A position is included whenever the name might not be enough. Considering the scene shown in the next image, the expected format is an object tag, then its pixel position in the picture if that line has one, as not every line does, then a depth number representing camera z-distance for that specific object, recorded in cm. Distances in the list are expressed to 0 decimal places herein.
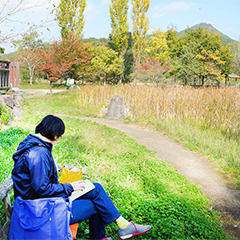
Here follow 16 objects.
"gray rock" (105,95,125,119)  1012
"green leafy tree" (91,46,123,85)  2610
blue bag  172
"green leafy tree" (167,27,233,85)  2584
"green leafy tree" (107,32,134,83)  3238
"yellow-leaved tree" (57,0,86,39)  2475
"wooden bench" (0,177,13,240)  194
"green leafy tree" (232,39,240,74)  4081
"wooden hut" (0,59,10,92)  718
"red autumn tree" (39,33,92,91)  1633
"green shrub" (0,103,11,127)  570
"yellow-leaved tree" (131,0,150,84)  2783
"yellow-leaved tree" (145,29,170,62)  2703
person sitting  187
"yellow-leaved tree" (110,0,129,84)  2606
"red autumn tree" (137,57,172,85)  2521
